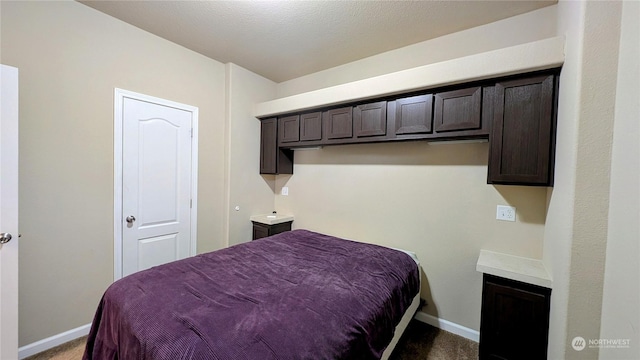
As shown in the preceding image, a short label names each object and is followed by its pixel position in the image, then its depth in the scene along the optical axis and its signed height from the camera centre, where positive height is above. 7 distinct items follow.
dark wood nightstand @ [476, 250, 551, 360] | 1.61 -0.92
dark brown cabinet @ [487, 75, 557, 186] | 1.66 +0.35
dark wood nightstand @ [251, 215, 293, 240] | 3.22 -0.72
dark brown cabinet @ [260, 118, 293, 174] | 3.30 +0.28
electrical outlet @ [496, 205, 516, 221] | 2.03 -0.29
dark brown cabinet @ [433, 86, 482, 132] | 1.91 +0.57
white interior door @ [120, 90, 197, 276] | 2.34 -0.14
